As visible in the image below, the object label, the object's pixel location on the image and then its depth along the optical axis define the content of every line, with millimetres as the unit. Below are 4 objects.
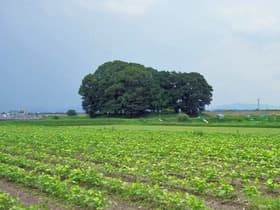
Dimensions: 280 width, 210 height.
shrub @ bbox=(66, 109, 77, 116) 84969
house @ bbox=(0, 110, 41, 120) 73312
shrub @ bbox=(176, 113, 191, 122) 49131
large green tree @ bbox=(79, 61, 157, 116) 63125
